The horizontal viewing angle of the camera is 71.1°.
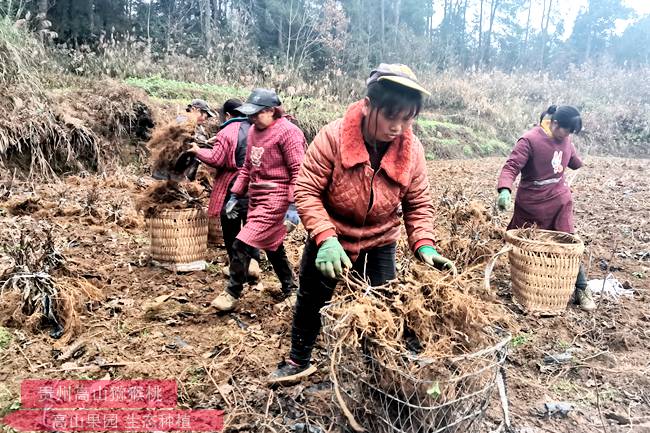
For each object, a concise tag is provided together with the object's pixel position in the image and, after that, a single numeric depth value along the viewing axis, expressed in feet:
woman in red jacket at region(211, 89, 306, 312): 11.27
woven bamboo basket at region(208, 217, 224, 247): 16.69
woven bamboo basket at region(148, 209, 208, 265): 13.93
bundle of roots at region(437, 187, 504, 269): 14.53
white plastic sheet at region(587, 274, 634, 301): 13.37
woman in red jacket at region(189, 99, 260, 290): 13.19
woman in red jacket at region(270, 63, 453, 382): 6.48
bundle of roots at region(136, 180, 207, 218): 13.98
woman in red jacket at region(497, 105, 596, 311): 12.80
